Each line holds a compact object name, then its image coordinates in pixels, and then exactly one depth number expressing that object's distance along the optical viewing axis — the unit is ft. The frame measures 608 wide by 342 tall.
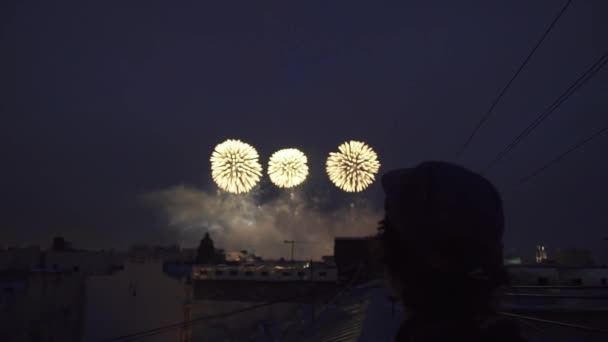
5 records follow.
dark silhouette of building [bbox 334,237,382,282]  103.83
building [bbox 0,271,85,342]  101.04
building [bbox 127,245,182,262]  205.57
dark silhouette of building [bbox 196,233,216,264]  139.54
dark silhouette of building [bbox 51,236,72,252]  179.46
